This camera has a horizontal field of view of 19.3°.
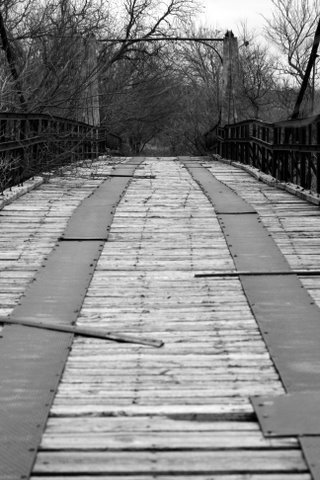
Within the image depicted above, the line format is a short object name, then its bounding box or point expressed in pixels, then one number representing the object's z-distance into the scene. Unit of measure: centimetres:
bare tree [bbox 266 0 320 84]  3675
